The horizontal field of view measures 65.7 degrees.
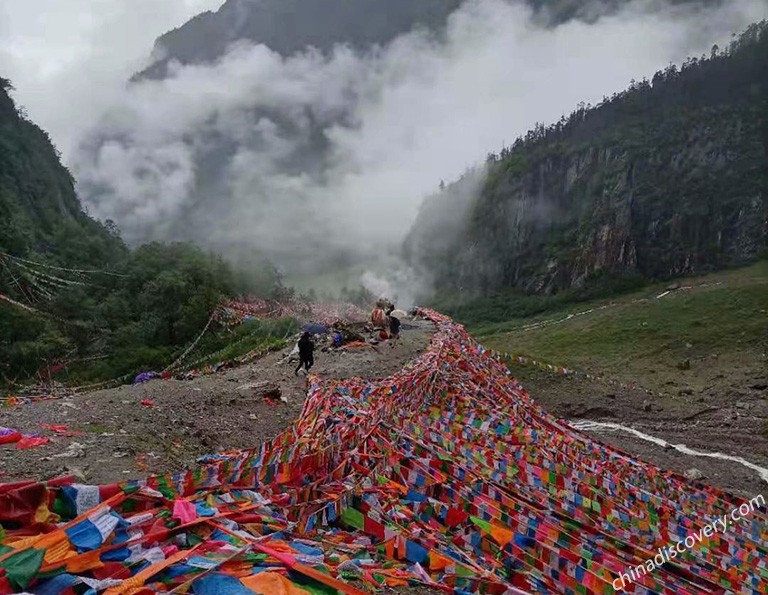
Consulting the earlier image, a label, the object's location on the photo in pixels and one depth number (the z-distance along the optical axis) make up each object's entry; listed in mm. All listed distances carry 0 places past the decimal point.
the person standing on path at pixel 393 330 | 19812
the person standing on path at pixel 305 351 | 15984
